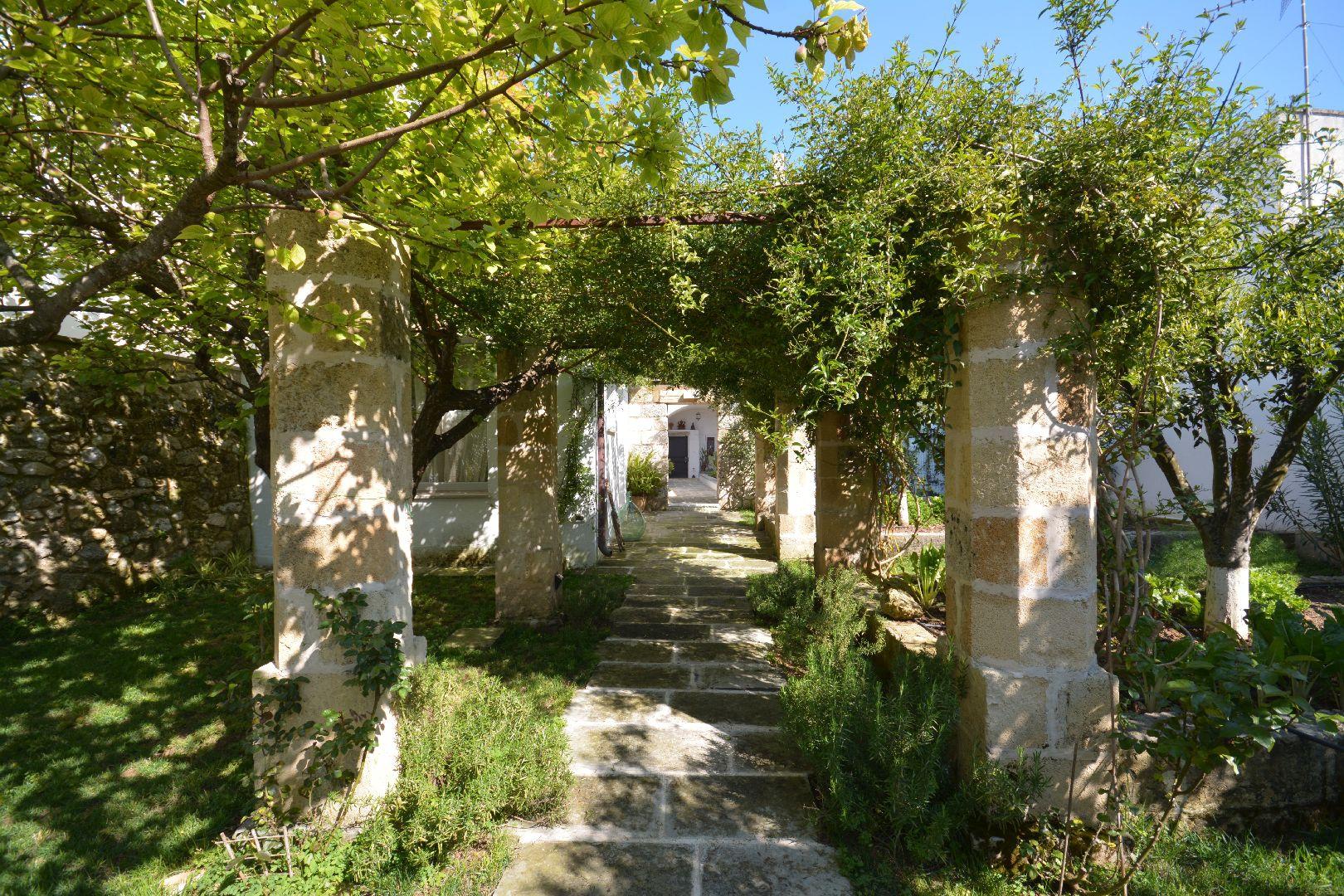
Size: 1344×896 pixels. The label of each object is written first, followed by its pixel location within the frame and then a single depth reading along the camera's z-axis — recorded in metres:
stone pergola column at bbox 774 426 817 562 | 7.88
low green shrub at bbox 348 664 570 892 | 2.26
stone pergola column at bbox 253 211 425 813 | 2.44
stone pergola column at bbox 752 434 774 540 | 9.64
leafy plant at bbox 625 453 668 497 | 13.17
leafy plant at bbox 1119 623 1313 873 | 1.75
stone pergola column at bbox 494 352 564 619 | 5.41
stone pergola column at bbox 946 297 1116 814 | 2.40
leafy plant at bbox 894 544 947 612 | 4.41
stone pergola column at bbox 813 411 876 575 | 5.49
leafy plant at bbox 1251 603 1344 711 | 2.79
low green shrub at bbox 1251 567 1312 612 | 4.47
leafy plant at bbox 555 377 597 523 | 6.60
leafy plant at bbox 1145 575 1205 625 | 4.77
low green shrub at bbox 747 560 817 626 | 5.29
